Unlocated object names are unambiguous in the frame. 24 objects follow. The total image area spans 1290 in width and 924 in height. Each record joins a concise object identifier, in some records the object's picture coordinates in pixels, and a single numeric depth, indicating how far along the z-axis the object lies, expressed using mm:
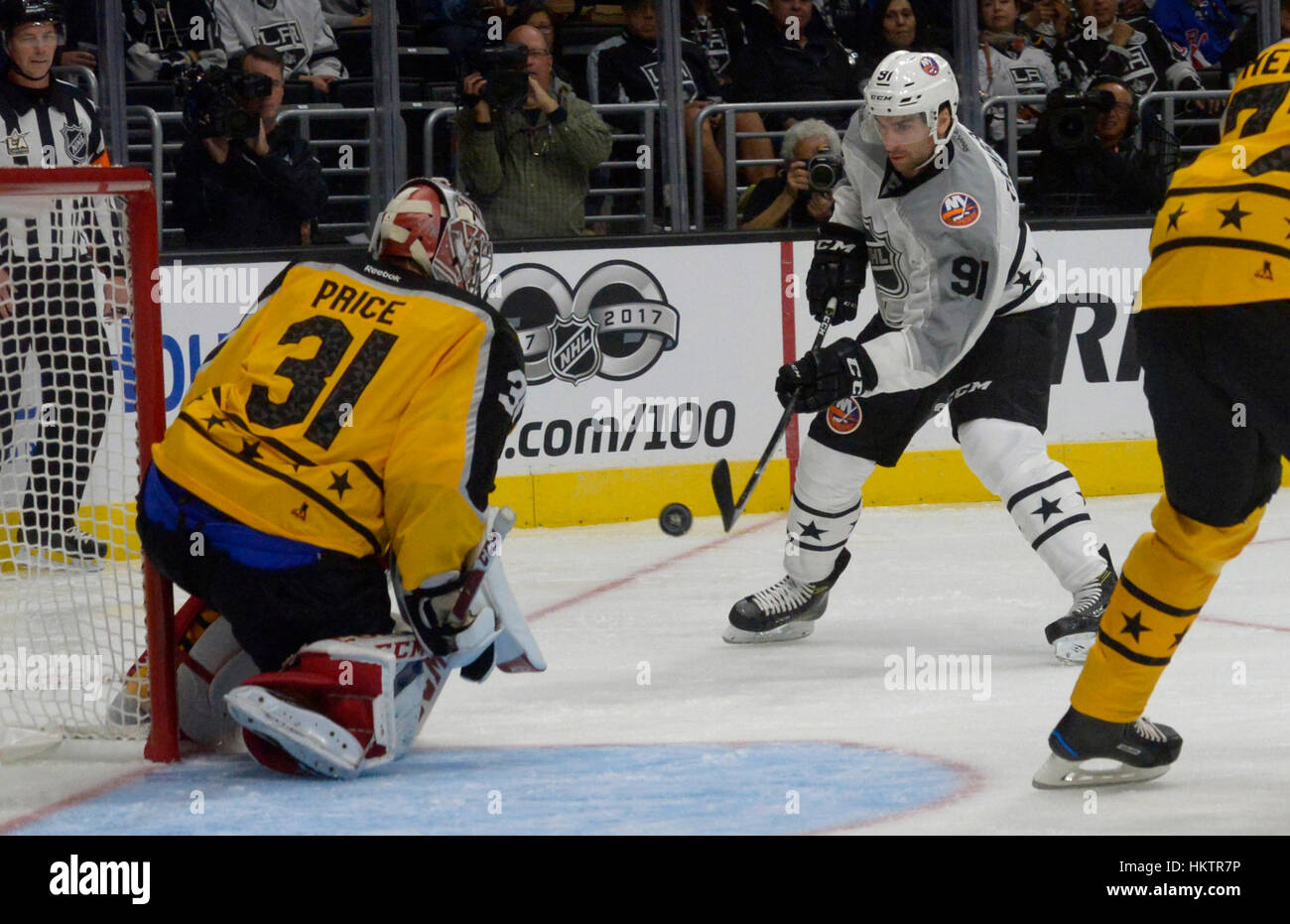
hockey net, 6281
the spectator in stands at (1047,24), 14937
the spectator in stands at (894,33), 14109
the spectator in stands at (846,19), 14750
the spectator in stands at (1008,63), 14094
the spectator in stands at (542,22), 12867
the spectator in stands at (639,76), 13211
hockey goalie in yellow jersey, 5840
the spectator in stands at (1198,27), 15672
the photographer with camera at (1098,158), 13609
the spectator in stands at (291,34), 12883
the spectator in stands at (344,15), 13750
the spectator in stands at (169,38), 12797
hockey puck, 10055
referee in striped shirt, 6738
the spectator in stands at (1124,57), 14797
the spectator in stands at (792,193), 12992
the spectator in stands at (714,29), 14109
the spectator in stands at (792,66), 13758
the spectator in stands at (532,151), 12375
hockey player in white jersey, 7820
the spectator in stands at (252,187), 11961
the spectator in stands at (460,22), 13391
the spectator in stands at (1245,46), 14859
